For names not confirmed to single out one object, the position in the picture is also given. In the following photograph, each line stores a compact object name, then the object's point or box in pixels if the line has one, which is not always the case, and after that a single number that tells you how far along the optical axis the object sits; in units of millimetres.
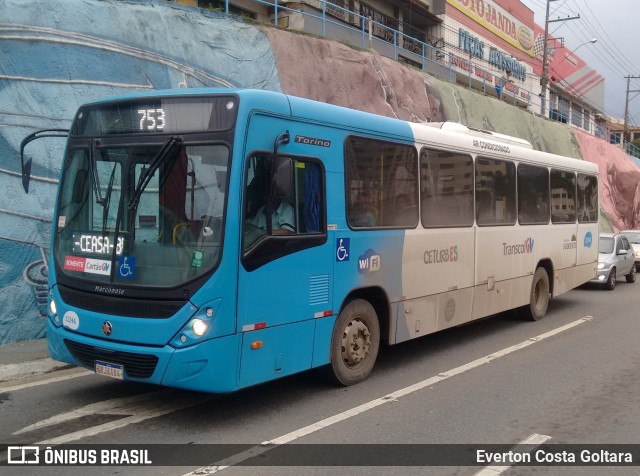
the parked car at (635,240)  20672
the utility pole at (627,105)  53525
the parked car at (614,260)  16031
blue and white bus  5137
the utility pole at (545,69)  31344
